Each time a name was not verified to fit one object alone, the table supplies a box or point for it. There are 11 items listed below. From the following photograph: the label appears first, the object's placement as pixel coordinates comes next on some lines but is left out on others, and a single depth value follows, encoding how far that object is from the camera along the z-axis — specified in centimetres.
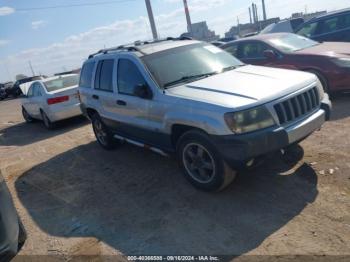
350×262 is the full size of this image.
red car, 746
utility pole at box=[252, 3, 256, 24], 5150
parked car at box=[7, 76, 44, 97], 3222
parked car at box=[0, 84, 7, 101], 3481
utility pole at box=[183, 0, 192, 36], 3302
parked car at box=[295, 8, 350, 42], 1086
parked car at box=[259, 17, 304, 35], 1652
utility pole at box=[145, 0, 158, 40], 2867
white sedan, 1035
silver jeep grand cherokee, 399
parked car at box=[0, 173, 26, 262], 302
